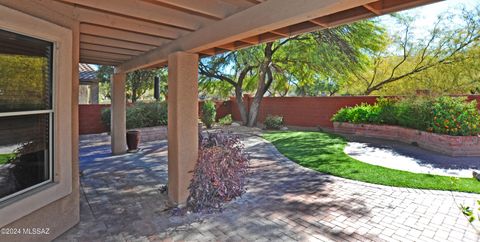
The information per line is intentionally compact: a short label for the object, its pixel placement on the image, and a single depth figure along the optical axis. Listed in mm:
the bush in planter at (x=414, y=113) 8133
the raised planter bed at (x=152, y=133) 9586
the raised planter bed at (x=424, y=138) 7098
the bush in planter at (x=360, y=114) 10250
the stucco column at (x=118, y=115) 7105
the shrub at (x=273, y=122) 13734
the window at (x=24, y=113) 2514
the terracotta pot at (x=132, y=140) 7785
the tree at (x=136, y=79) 13867
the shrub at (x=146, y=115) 10125
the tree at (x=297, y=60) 10211
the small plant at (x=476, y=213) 3200
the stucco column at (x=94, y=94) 17875
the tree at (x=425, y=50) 11969
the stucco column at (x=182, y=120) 3748
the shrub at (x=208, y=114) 14180
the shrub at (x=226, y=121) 15727
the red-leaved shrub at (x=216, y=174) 3818
